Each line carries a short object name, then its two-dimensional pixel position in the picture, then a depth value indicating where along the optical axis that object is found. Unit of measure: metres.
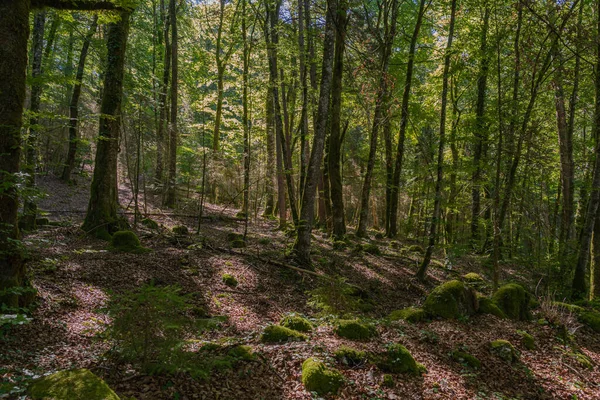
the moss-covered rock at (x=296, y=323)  5.67
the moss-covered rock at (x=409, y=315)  6.78
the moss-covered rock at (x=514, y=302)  7.52
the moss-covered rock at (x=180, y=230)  10.68
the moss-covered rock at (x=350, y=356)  4.72
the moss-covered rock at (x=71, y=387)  2.75
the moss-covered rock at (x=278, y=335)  5.18
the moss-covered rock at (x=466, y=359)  5.27
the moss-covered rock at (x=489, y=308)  7.37
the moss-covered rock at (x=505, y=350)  5.51
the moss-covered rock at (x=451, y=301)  7.07
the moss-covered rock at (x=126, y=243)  8.15
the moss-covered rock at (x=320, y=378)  4.06
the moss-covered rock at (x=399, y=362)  4.75
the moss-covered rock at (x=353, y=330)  5.50
